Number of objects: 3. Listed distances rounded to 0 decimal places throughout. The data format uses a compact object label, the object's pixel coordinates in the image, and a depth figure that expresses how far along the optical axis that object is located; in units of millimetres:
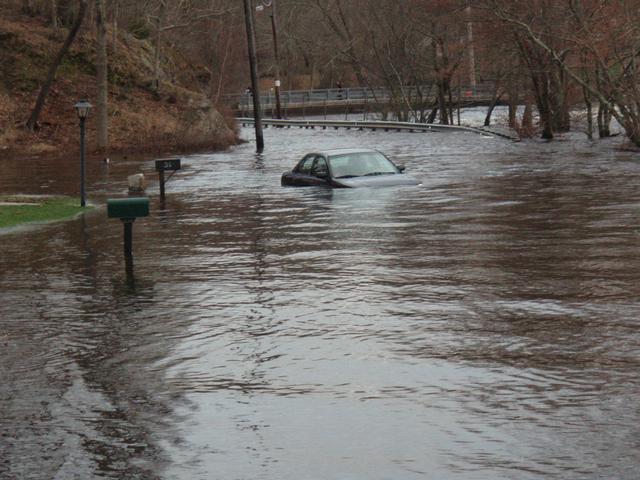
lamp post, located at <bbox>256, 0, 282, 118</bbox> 94125
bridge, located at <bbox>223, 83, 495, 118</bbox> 102062
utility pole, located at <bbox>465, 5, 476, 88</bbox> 67719
